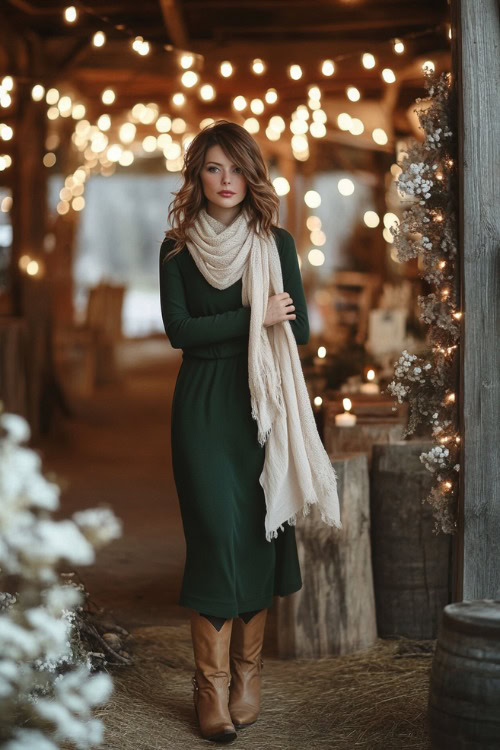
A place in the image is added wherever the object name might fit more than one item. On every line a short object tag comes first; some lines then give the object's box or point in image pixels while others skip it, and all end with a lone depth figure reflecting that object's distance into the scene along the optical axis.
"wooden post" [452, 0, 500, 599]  4.90
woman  5.07
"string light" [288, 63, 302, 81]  11.52
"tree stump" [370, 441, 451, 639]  6.57
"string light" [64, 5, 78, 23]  10.01
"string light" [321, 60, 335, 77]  11.34
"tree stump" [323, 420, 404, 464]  7.44
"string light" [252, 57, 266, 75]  11.52
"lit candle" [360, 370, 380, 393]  8.91
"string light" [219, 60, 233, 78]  11.78
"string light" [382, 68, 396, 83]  10.75
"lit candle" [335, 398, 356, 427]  7.49
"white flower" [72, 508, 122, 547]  2.76
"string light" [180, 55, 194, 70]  12.03
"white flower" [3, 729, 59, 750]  2.83
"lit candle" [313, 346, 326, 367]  10.11
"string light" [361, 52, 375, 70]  10.94
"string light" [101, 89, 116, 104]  13.30
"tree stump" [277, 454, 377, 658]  6.26
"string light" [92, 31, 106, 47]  11.02
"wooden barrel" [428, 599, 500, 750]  3.90
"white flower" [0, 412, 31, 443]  2.83
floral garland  5.08
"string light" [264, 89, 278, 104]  12.24
